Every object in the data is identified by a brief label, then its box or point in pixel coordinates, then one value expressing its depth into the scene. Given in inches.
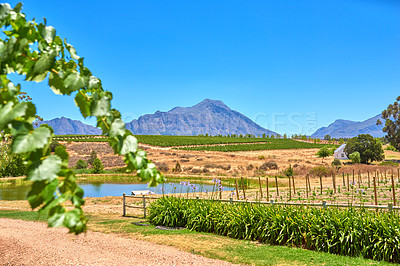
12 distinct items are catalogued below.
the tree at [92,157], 1722.3
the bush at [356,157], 1766.7
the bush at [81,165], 1753.2
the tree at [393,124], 2180.4
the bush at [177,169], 1609.0
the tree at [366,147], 1797.5
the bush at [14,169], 1324.7
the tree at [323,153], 2244.1
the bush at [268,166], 1687.5
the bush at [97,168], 1542.9
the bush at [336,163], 1722.7
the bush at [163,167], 1617.1
